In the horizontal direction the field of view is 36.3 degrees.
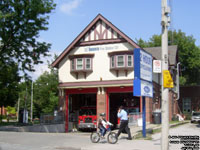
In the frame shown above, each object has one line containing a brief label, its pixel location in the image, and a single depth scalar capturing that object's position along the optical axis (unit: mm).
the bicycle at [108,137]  15230
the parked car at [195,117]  37188
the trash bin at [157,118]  27091
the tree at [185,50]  55272
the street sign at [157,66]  12672
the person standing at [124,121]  16422
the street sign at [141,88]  16414
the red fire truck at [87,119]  29562
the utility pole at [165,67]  11039
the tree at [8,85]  29691
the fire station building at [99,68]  28281
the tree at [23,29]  25719
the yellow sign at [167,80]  11180
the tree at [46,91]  51531
